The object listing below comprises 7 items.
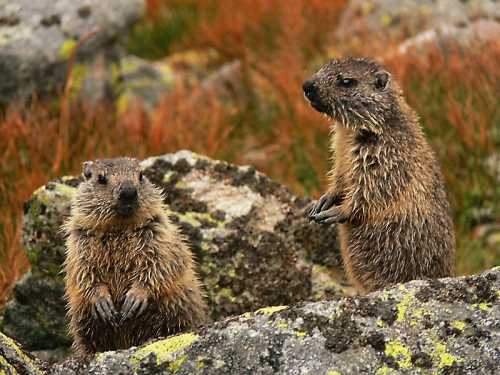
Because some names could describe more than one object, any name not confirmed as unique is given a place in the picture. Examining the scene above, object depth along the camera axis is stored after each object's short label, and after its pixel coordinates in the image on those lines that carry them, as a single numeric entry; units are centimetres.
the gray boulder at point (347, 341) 808
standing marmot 1244
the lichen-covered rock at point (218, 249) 1355
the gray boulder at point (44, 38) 2108
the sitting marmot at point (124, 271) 1173
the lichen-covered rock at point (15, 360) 812
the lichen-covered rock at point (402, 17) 2775
